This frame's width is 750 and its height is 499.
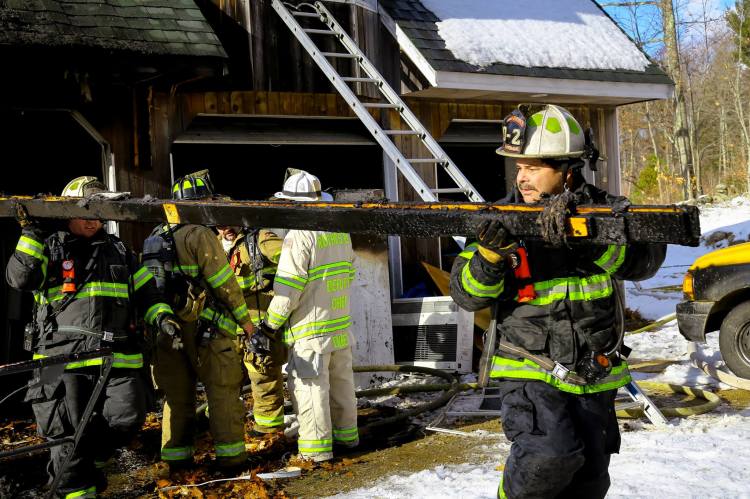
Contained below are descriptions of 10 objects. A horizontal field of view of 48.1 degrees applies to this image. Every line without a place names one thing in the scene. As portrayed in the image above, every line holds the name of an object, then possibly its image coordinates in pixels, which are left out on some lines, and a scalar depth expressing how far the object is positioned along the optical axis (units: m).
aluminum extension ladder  8.44
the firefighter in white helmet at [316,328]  6.26
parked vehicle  8.10
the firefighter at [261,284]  7.14
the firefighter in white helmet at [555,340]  3.28
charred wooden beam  2.66
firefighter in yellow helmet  4.91
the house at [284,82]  7.64
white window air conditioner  9.15
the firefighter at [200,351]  5.96
